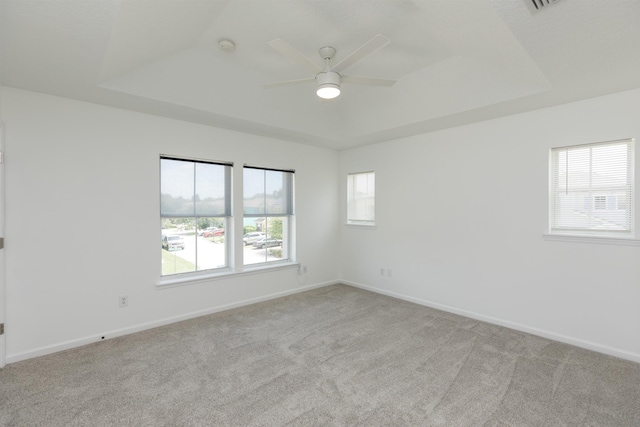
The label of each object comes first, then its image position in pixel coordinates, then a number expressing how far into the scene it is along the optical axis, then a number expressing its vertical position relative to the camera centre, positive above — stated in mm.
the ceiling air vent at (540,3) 1766 +1236
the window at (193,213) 3754 -27
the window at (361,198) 5199 +227
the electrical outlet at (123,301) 3334 -1004
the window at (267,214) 4488 -51
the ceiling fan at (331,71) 2117 +1167
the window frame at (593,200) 2855 +108
